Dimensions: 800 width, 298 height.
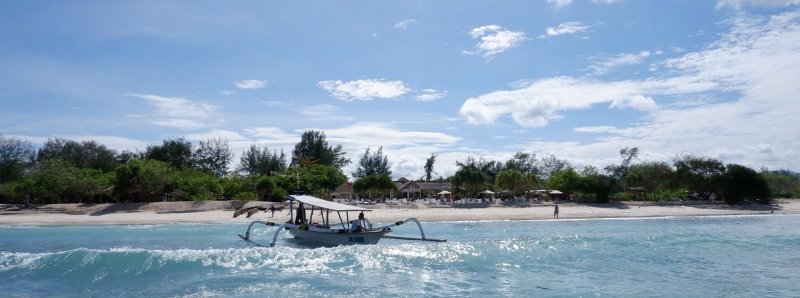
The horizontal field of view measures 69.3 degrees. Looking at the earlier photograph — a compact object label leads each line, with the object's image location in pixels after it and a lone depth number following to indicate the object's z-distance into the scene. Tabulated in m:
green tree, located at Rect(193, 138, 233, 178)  91.00
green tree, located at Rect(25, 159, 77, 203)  51.88
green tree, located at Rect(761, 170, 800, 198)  71.10
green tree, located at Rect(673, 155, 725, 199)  60.19
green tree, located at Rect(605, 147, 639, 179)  89.97
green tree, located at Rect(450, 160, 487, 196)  60.78
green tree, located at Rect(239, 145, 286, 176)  91.00
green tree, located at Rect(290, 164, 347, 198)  59.17
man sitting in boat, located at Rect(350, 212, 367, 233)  24.23
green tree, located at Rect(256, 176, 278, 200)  53.50
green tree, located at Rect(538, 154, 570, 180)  108.19
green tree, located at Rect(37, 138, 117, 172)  82.31
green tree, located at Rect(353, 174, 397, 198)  59.47
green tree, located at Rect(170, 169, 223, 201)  55.40
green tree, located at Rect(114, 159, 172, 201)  51.34
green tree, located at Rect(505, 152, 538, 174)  103.44
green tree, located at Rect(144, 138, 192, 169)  87.38
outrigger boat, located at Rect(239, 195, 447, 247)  23.89
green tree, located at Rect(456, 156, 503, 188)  98.14
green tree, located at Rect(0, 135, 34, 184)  66.50
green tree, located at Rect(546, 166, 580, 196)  60.84
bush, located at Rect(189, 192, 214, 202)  53.57
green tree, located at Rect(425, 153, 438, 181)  99.31
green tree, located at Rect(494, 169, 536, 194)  61.03
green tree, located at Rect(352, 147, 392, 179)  100.44
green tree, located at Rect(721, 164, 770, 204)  57.69
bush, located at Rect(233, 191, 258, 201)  54.01
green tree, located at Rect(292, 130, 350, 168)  93.69
